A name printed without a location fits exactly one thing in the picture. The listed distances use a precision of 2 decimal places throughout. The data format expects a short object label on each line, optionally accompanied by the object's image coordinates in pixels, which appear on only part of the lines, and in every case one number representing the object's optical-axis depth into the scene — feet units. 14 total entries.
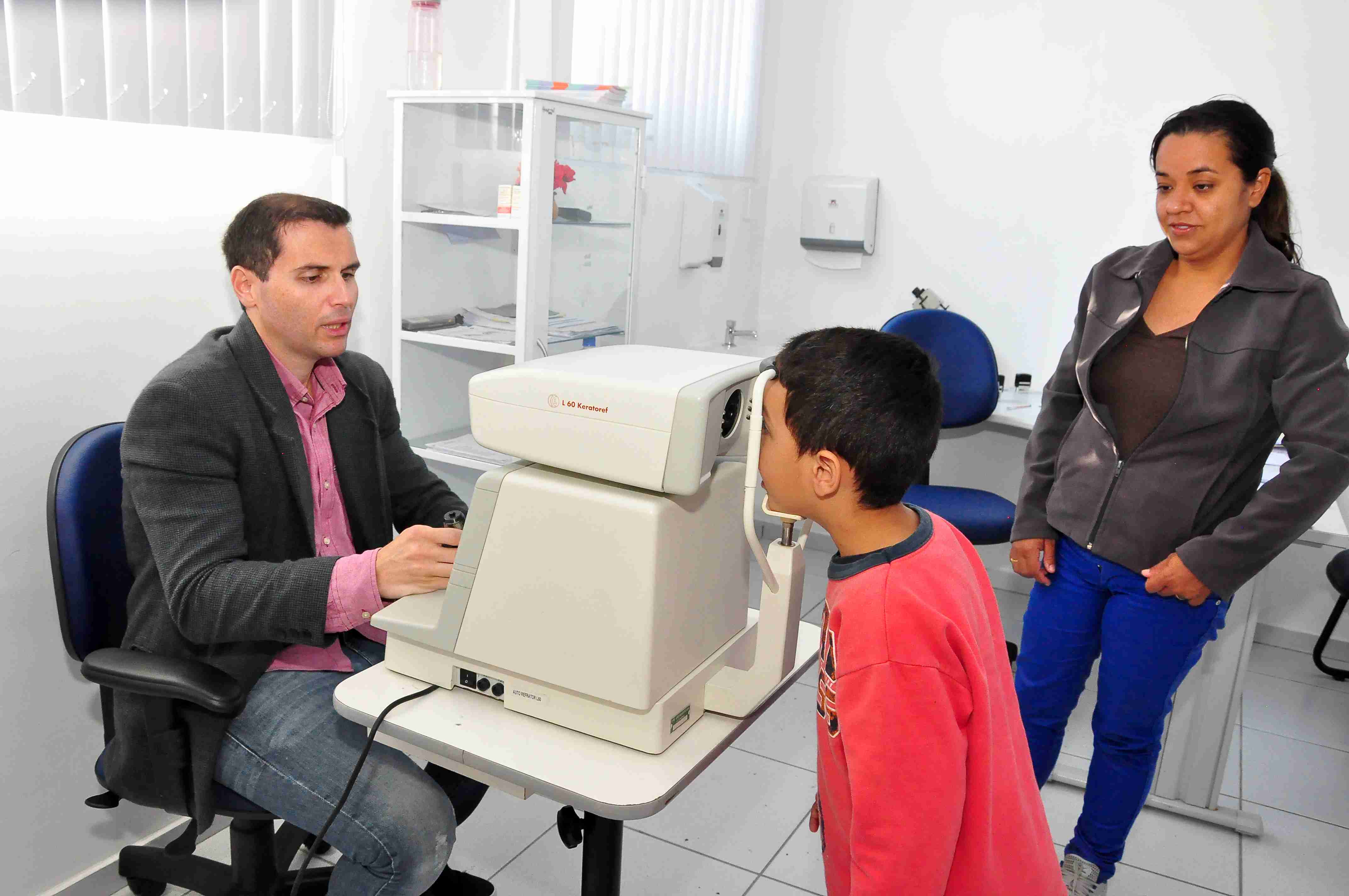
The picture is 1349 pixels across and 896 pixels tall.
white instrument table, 3.60
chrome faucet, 12.94
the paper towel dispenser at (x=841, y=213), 12.33
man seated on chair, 4.42
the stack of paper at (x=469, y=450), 8.17
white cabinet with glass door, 7.80
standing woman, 5.41
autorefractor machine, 3.65
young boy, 3.39
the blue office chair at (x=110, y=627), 4.51
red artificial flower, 8.04
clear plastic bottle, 7.96
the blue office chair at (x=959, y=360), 10.39
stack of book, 8.11
